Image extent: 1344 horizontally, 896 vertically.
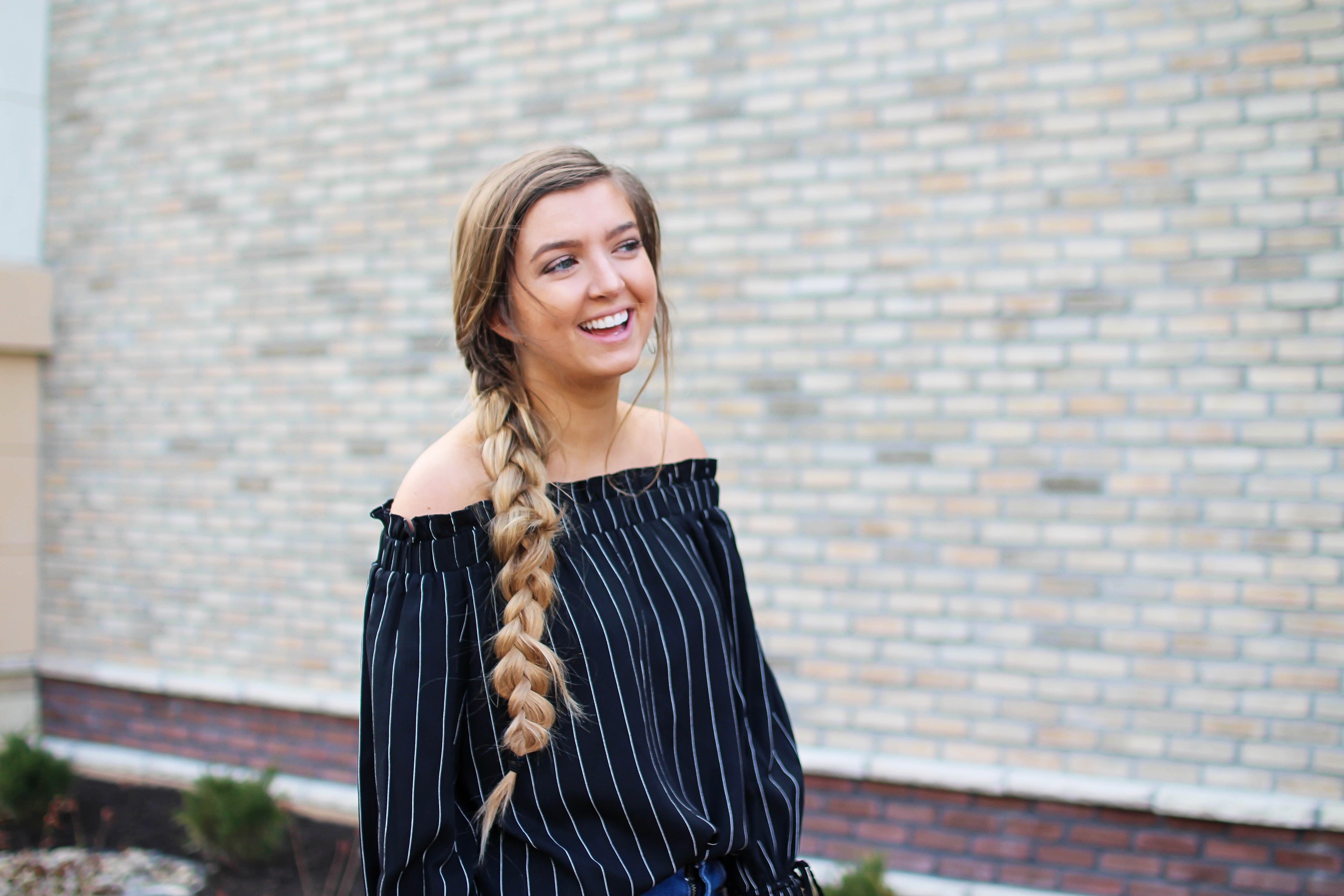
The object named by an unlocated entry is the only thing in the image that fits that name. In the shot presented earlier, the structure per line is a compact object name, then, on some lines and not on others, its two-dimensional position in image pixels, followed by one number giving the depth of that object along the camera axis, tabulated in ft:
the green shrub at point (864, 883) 9.58
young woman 4.52
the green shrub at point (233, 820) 12.64
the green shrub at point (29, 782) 13.70
